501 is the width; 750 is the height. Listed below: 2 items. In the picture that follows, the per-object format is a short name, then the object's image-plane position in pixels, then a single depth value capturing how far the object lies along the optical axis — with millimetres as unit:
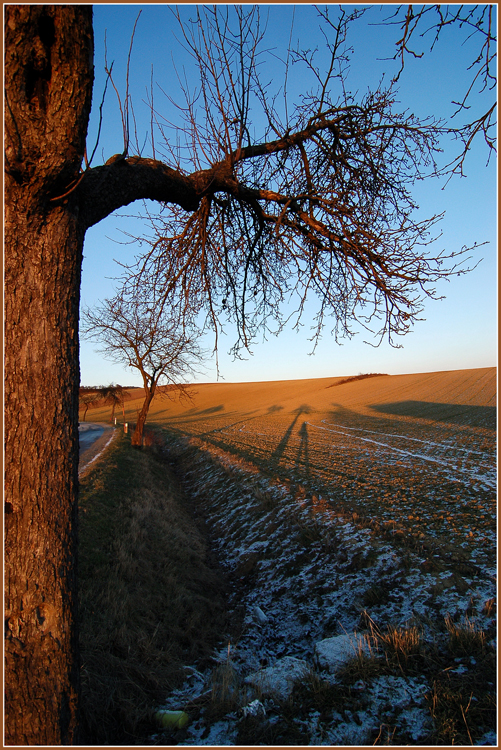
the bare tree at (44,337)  1994
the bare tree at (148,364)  18203
